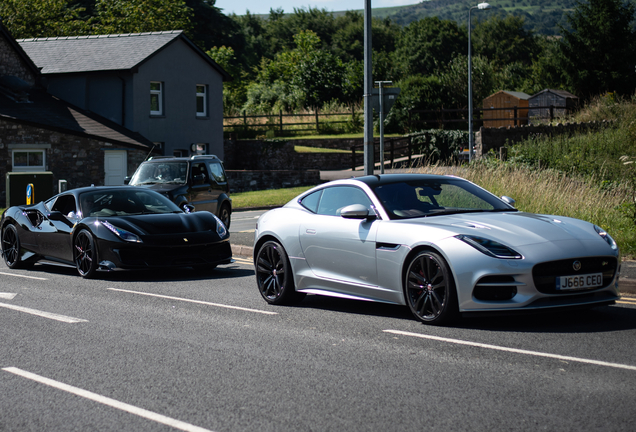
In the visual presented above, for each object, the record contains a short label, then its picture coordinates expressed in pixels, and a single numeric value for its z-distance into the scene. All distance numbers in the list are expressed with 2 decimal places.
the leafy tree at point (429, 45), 106.94
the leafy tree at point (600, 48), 50.75
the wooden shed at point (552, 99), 51.28
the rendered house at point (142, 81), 36.19
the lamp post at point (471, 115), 33.16
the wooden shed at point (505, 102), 54.72
